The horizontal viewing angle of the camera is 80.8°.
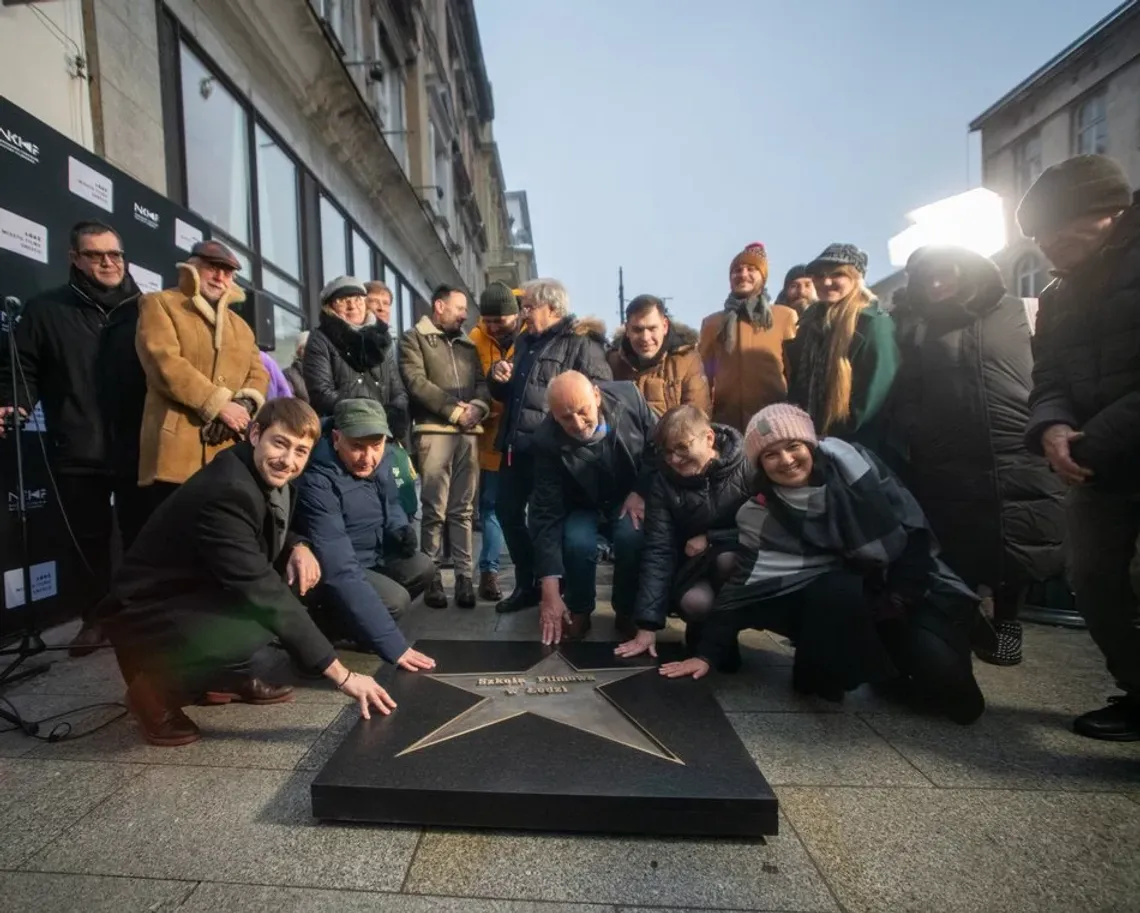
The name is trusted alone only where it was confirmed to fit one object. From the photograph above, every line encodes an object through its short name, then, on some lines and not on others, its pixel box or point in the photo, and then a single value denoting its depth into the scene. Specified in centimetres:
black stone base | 171
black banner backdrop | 326
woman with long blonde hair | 306
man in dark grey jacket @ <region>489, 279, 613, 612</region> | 375
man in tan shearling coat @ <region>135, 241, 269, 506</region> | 311
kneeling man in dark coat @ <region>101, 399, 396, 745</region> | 223
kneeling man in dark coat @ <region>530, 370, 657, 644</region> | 322
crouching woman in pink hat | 249
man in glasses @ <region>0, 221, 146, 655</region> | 321
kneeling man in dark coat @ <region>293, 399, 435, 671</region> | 258
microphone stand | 286
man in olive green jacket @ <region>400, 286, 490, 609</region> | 420
